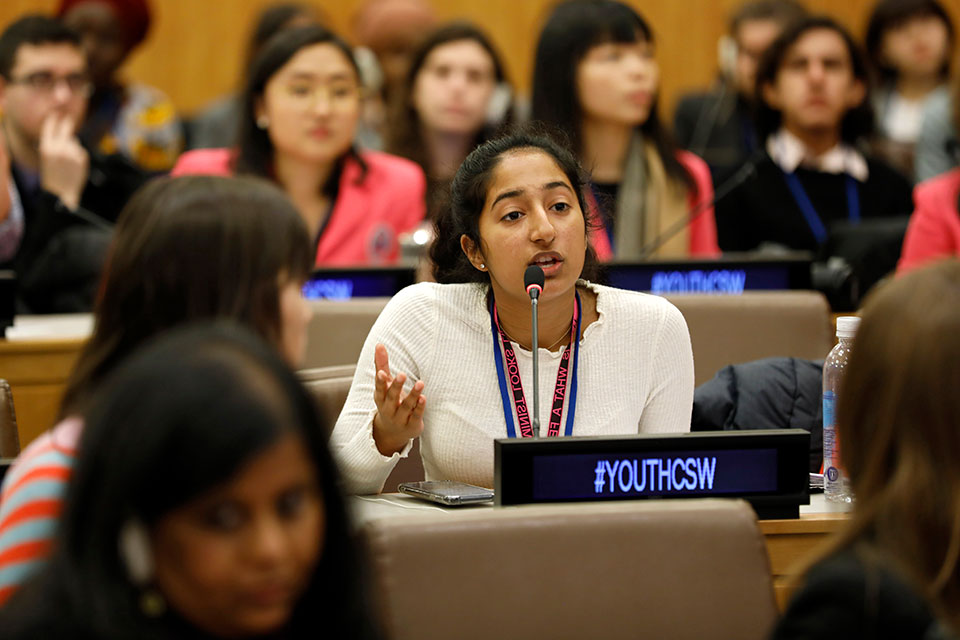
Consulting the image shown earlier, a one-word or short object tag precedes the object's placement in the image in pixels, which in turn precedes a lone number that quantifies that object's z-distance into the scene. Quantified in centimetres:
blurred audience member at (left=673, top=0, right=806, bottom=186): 1128
